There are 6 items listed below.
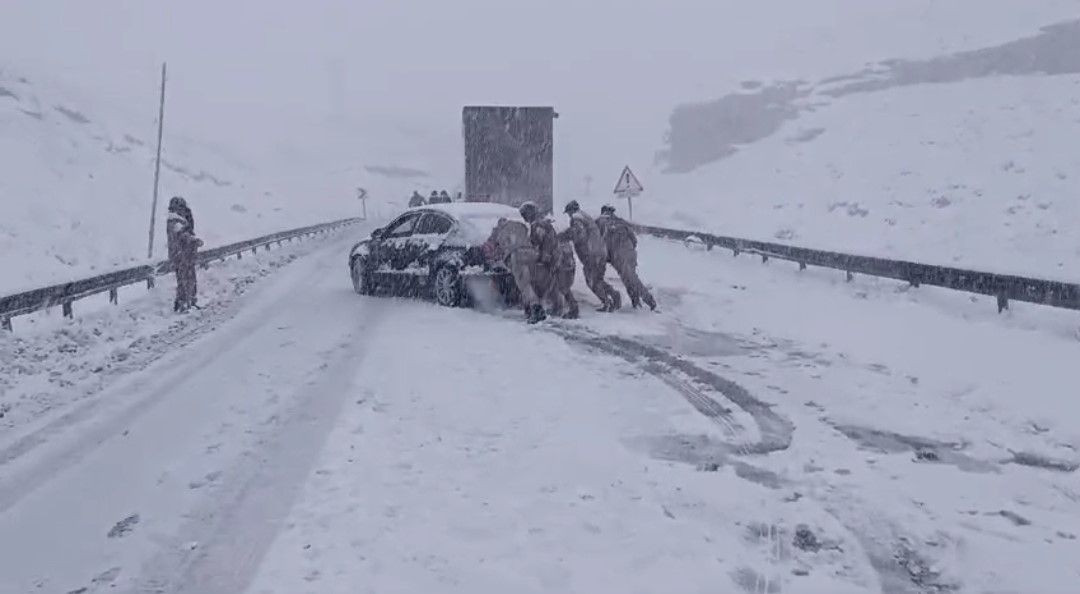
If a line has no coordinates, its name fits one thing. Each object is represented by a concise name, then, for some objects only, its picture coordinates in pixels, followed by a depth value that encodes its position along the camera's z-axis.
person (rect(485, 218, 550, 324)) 11.41
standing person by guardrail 12.90
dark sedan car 12.19
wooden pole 24.39
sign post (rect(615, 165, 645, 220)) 22.97
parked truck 18.89
